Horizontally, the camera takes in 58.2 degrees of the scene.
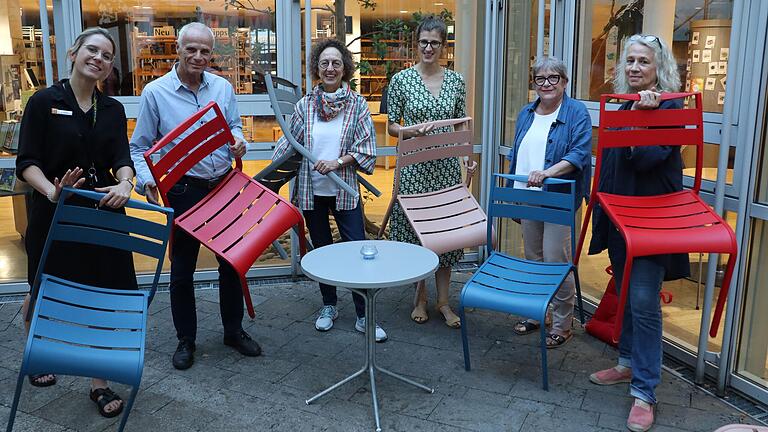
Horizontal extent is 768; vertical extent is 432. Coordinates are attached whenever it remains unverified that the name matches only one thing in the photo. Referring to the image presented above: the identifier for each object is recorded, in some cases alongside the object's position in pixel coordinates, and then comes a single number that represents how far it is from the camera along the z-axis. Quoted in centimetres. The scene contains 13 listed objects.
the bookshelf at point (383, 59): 506
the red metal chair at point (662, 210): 274
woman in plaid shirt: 371
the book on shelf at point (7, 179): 456
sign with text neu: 462
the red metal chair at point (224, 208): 309
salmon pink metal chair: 382
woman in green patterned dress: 390
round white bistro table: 287
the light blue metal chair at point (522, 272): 319
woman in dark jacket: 288
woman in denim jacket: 349
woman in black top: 283
